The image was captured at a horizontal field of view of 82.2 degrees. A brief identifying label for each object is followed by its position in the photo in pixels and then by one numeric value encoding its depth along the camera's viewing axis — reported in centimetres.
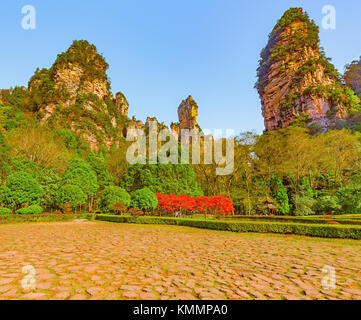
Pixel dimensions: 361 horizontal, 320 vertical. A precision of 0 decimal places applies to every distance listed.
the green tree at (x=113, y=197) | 2172
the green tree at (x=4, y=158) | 2308
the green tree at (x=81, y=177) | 2594
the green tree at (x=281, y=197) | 2739
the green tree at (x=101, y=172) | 3259
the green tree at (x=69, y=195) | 2316
